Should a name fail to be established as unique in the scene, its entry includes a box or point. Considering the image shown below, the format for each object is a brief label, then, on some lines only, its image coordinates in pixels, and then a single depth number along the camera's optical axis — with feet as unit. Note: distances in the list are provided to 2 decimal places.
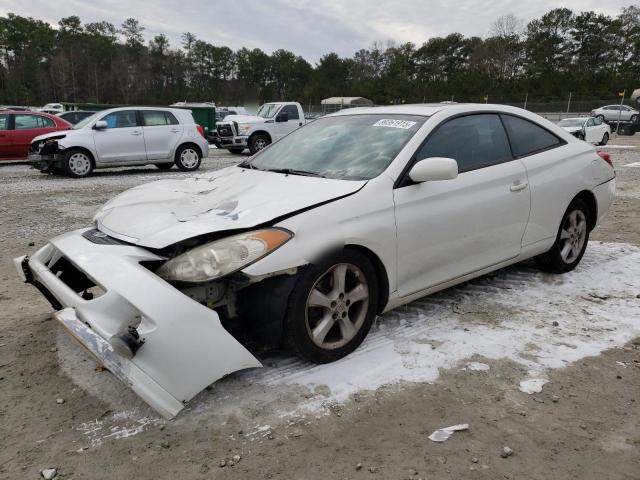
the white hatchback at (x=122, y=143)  39.06
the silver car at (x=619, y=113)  105.50
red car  45.27
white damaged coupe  7.97
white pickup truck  58.23
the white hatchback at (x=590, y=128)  69.67
